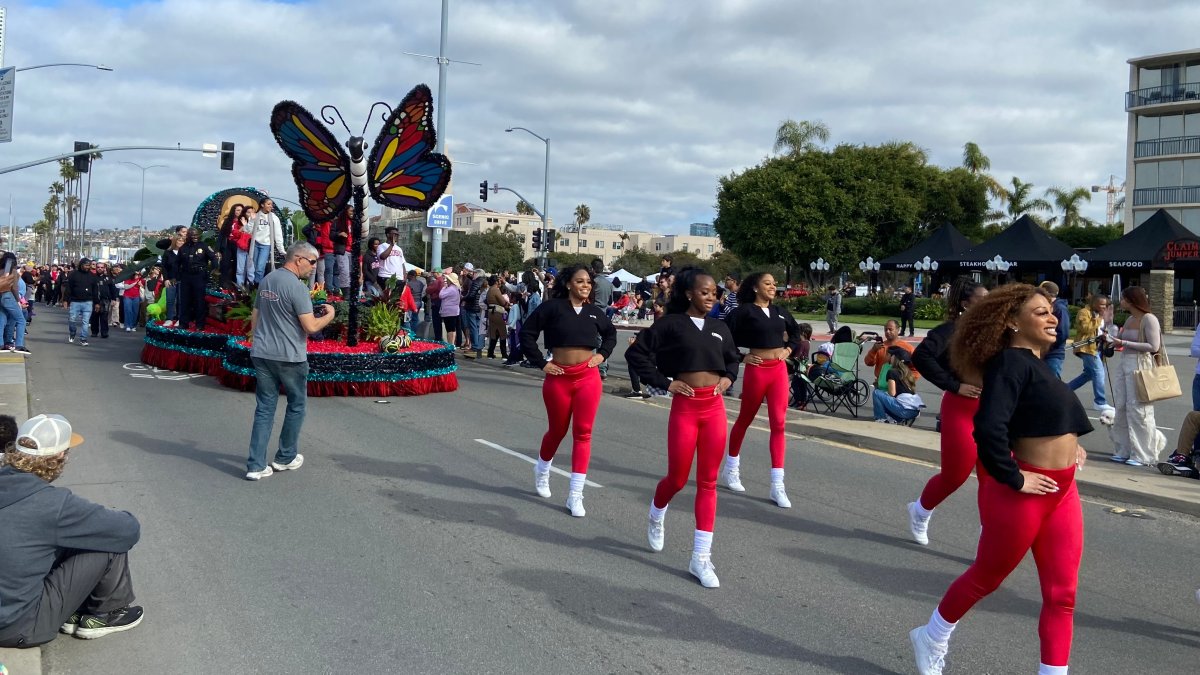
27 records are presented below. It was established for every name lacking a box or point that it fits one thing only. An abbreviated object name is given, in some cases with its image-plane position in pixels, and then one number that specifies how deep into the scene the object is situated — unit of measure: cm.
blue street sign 2419
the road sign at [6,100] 1891
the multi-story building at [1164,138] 5541
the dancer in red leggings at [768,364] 748
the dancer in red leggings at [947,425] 593
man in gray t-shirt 775
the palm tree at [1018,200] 6349
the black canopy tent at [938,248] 4628
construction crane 10938
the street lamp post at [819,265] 5441
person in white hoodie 1644
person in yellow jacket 1177
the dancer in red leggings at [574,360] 705
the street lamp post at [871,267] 5103
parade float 1326
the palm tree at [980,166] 6166
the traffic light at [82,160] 2892
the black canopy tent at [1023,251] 4212
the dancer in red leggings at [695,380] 557
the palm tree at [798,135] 6059
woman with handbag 955
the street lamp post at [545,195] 4272
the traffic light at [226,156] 3256
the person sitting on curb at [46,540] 416
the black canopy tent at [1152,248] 3822
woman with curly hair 389
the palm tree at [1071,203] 6781
